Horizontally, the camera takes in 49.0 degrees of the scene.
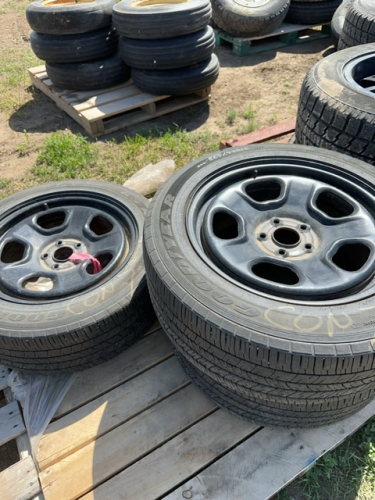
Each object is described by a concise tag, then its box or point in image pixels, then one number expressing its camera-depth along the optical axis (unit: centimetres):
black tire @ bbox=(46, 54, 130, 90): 510
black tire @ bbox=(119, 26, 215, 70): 461
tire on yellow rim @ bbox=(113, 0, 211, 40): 440
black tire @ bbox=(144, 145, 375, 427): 148
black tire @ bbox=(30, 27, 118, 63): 485
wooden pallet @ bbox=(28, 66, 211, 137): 495
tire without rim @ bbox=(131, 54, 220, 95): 491
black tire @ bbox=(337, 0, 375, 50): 373
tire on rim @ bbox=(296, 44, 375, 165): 249
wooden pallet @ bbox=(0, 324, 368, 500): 183
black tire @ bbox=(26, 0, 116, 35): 469
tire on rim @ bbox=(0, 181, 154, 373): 203
